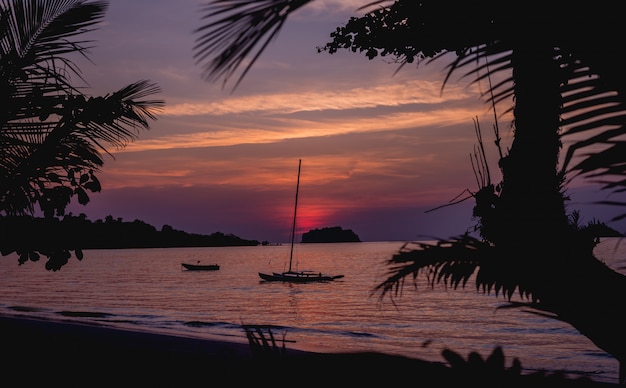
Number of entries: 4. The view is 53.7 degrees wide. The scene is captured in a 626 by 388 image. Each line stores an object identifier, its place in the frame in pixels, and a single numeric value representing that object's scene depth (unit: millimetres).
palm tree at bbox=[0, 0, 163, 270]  5816
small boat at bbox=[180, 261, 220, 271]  109312
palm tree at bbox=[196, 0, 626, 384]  1354
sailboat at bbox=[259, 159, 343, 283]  73625
